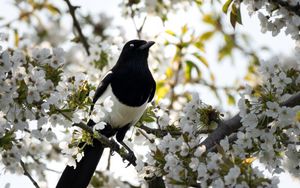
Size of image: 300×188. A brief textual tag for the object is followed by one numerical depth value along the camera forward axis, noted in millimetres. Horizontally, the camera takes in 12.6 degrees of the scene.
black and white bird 7902
